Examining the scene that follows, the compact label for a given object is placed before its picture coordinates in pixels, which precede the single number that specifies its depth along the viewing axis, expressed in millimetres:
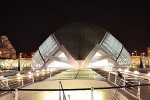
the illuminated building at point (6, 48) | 51209
